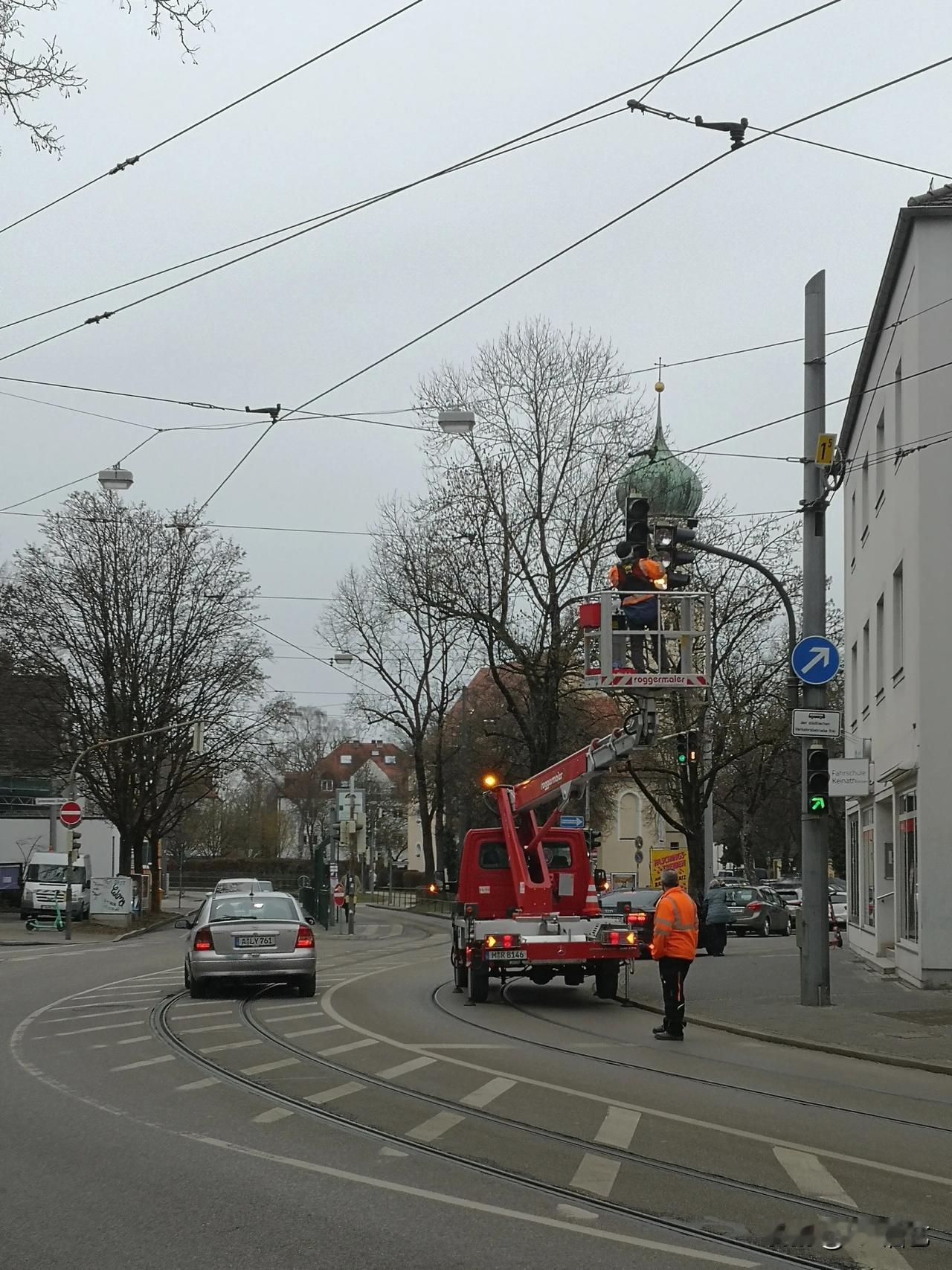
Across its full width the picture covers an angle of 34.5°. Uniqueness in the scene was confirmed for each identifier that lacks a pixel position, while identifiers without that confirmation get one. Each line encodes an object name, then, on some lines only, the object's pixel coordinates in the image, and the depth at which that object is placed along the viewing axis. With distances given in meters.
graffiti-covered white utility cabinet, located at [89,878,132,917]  45.94
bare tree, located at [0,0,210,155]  9.91
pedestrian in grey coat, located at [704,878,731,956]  31.23
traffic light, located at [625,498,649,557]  15.09
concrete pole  18.64
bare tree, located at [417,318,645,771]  39.38
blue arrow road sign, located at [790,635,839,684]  18.73
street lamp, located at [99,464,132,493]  26.23
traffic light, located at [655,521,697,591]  16.58
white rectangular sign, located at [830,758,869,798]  18.95
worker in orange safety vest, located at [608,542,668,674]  15.13
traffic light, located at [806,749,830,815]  18.58
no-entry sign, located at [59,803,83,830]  38.75
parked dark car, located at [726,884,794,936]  43.62
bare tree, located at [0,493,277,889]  50.19
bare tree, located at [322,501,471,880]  42.16
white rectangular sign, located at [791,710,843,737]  18.44
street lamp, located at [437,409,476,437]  23.55
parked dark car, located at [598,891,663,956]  36.25
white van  46.09
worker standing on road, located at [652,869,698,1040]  15.27
